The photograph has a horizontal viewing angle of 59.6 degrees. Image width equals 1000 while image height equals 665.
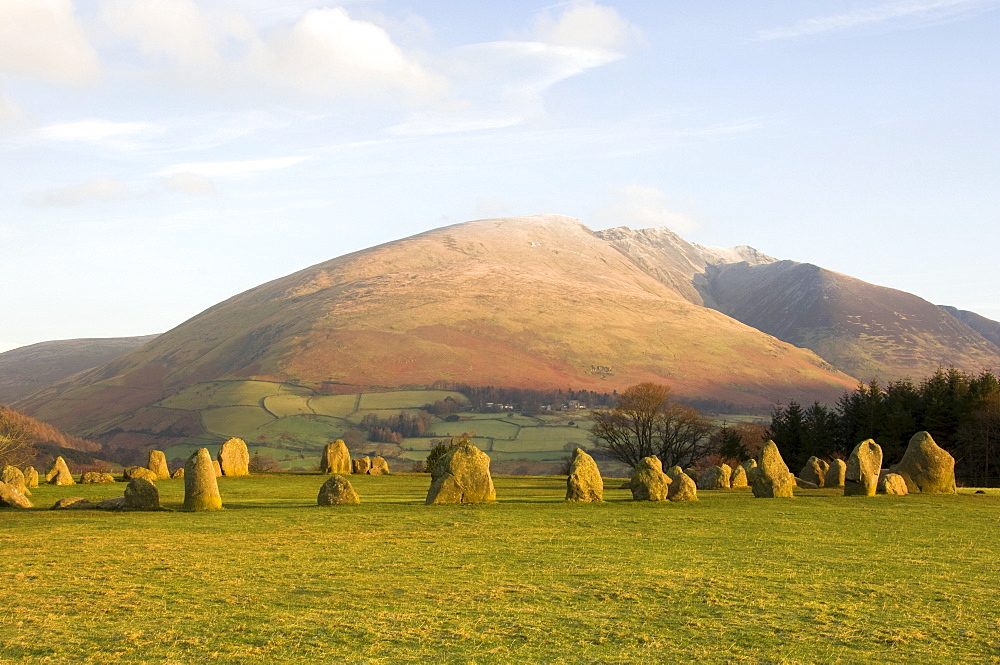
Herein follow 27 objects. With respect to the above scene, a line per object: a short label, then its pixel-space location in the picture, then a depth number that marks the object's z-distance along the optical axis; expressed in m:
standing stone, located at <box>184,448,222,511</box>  30.91
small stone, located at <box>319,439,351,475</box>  56.41
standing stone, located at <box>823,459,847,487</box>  41.69
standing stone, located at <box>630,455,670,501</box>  35.69
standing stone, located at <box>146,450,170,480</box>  51.78
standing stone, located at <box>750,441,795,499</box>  37.19
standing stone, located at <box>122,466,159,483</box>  49.14
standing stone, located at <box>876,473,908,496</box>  37.00
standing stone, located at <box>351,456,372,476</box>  57.59
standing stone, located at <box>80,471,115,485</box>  47.75
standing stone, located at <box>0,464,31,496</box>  37.83
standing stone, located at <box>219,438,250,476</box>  51.25
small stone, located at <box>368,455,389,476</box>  58.28
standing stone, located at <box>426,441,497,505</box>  33.12
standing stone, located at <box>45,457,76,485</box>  46.78
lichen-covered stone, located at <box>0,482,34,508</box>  32.22
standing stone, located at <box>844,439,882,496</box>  36.78
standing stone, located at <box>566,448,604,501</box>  35.28
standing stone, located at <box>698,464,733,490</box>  47.81
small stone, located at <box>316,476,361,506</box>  33.03
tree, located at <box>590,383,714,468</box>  82.81
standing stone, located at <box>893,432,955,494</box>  38.03
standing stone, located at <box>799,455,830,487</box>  44.67
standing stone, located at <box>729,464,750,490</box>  49.00
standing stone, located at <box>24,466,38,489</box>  43.89
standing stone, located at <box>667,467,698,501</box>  35.75
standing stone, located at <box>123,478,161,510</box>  31.38
